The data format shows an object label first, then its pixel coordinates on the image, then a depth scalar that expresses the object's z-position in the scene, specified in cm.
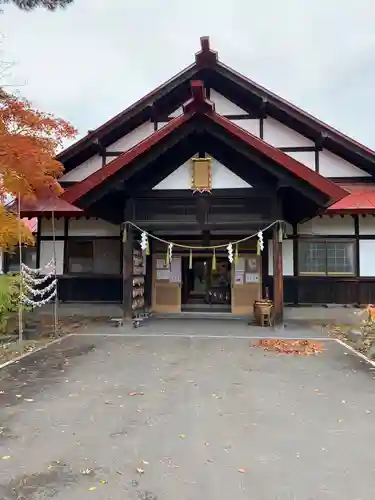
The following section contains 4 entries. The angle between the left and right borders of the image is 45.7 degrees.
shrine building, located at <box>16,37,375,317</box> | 994
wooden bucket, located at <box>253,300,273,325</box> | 1078
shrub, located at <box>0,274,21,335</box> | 895
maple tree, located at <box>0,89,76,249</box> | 916
